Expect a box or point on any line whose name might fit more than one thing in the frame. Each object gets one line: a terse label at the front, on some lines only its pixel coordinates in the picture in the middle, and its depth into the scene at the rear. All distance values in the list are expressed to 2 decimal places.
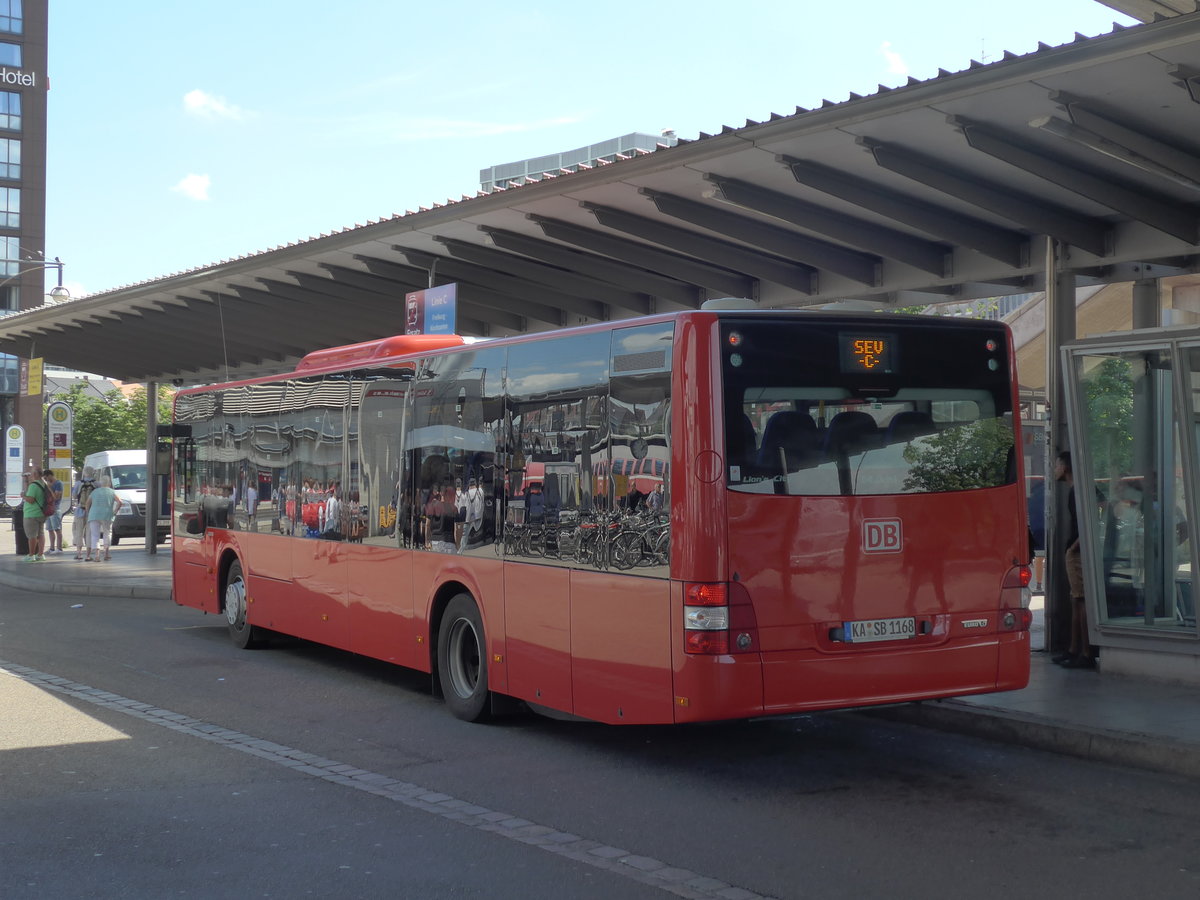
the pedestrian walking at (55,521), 27.06
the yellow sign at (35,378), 29.57
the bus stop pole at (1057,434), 11.68
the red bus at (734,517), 7.42
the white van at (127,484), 36.06
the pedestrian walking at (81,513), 27.27
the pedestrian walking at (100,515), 26.36
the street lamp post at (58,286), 31.85
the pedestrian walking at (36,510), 25.45
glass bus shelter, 10.68
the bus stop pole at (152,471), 26.69
